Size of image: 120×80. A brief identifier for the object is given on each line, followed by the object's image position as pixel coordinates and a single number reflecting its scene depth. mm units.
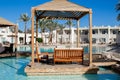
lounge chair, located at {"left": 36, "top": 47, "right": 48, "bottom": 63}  5617
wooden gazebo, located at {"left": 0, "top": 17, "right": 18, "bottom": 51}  8483
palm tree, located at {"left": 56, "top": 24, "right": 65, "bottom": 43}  33281
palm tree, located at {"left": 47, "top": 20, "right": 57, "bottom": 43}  30083
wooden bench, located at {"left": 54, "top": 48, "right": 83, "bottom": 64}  5006
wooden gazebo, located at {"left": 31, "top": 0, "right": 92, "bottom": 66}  4796
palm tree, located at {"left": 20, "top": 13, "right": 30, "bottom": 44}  29050
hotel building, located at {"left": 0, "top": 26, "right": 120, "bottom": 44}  32050
